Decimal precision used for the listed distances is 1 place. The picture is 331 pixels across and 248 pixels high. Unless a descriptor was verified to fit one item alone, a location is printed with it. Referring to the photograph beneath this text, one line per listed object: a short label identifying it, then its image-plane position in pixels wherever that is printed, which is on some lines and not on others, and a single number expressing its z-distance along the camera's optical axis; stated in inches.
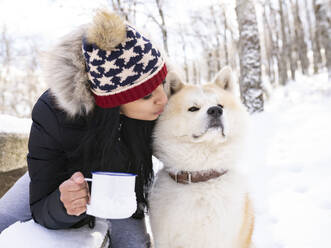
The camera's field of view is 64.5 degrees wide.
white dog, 53.0
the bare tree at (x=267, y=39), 648.8
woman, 44.0
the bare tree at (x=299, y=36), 573.0
